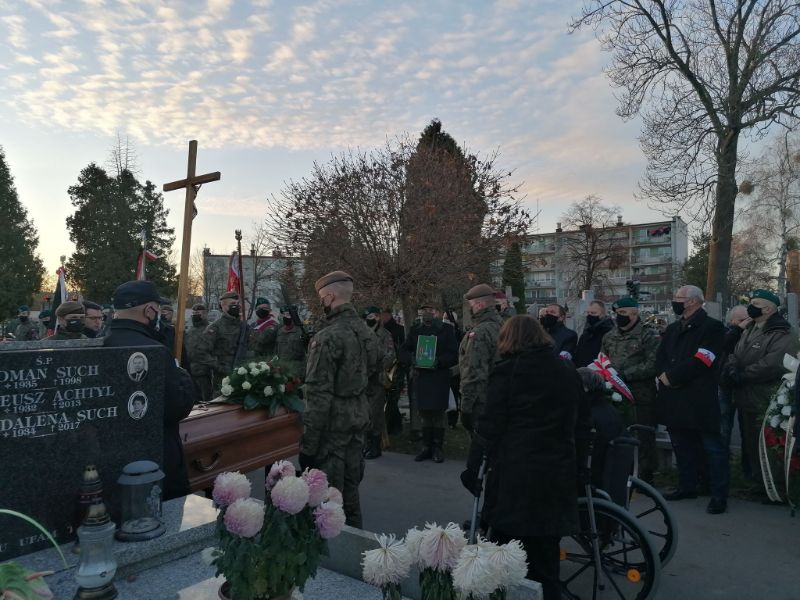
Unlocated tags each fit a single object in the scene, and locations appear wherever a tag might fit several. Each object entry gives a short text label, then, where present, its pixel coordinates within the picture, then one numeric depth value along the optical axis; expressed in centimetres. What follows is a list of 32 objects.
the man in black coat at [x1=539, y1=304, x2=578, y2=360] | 764
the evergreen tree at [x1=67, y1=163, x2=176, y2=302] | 3381
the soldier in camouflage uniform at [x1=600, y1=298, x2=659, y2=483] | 630
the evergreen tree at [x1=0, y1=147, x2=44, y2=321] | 3225
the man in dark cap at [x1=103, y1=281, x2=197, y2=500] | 317
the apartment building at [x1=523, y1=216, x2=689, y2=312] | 7062
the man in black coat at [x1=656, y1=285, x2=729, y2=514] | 540
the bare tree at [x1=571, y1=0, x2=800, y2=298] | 1380
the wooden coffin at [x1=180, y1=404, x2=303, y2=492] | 409
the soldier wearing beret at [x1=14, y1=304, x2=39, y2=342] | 1512
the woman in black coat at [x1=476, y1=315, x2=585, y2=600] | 301
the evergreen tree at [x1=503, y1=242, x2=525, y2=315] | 1653
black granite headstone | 247
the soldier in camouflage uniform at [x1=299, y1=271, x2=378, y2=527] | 425
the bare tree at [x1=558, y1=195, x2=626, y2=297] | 3994
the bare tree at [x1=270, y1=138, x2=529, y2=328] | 1068
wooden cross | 481
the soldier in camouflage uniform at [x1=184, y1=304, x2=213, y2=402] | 856
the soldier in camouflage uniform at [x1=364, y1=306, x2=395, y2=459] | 699
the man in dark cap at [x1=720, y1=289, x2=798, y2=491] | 574
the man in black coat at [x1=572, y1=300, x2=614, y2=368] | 735
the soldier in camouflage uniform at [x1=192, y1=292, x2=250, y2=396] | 851
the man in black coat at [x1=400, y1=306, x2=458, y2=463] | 747
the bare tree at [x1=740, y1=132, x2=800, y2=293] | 3029
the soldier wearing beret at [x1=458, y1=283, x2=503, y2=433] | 615
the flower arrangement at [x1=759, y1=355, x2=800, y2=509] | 510
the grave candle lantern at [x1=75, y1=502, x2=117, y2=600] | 227
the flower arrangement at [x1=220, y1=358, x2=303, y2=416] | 477
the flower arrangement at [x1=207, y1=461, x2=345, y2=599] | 194
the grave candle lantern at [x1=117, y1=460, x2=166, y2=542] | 271
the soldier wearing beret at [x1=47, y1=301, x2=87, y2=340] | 588
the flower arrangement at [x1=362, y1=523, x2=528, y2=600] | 155
